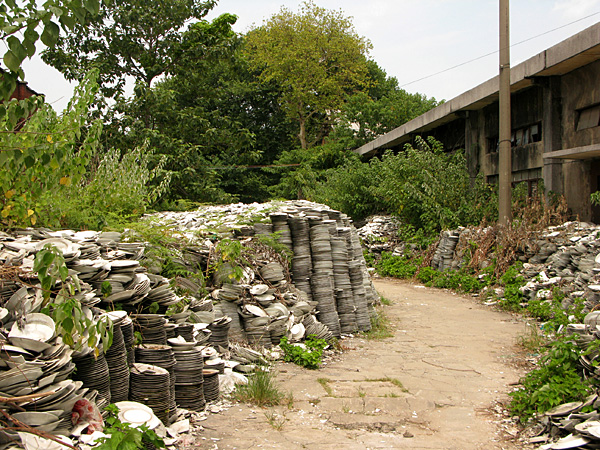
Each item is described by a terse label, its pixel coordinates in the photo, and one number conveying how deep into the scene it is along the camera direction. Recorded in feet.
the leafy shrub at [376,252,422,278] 48.98
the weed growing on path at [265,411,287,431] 13.53
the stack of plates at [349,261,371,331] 26.17
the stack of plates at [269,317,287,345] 20.51
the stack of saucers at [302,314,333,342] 22.27
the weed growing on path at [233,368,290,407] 15.35
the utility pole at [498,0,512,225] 40.34
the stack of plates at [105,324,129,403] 11.76
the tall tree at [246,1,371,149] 103.55
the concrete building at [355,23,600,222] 36.81
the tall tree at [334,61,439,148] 93.56
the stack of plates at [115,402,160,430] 11.17
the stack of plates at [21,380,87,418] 9.25
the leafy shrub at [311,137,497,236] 48.32
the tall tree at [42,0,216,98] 48.08
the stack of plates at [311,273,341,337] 24.12
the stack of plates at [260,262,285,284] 22.15
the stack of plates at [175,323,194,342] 15.23
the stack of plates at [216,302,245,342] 19.62
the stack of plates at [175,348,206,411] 14.16
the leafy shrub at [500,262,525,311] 33.14
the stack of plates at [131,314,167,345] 14.08
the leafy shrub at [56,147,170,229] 19.66
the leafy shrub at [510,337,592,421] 13.84
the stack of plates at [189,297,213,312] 17.69
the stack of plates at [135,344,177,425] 13.33
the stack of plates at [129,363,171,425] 12.49
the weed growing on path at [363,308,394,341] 25.46
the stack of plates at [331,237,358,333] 25.41
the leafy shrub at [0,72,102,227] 13.74
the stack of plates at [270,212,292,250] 24.50
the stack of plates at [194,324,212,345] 16.15
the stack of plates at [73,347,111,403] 10.81
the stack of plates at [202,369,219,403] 14.97
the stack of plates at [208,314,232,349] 17.61
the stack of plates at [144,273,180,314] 15.17
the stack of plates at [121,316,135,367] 12.68
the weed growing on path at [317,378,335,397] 16.95
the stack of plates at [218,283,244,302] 19.86
